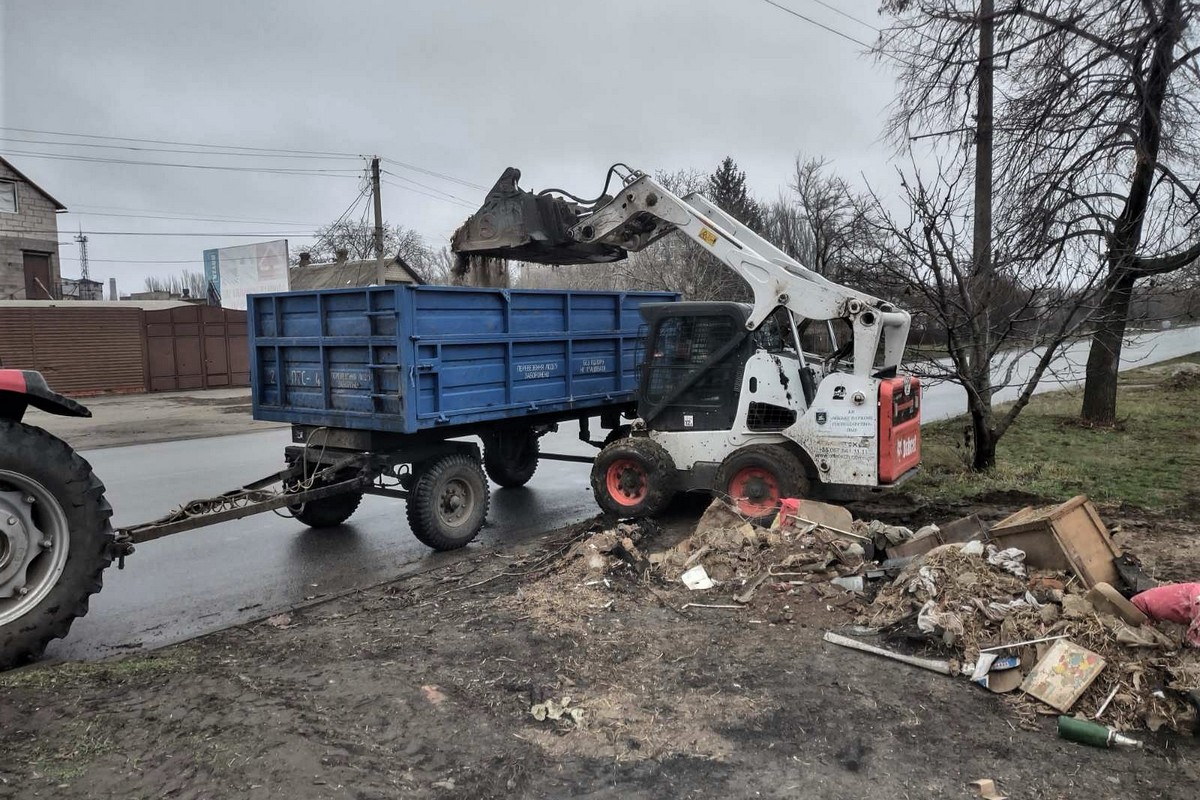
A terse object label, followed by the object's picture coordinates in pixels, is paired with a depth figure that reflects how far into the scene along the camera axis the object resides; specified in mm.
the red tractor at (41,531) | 4609
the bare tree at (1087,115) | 11023
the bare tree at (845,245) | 10445
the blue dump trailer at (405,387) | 7195
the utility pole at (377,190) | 33159
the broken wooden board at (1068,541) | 5301
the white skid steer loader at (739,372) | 7309
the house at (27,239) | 37188
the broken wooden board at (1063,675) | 4145
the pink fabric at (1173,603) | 4484
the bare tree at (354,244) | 46688
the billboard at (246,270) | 33906
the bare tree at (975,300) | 9227
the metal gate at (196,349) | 25625
